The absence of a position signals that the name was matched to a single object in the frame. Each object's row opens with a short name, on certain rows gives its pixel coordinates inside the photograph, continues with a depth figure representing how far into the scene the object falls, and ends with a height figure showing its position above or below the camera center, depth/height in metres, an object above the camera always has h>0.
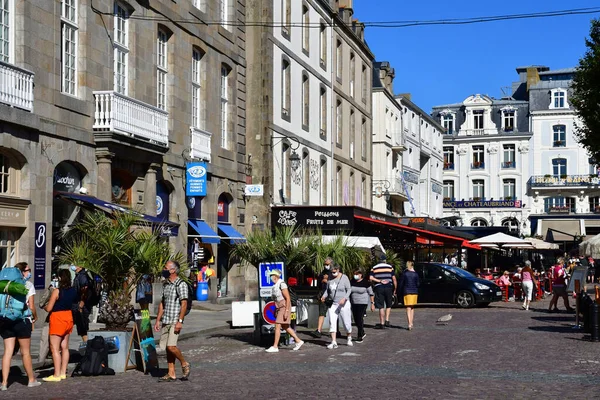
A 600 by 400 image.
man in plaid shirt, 13.38 -0.62
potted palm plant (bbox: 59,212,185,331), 14.83 +0.11
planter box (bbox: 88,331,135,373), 14.22 -1.24
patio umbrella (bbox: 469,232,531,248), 40.72 +1.00
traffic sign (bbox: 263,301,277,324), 18.33 -0.84
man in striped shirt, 23.14 -0.51
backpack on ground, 13.86 -1.29
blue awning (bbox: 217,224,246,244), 32.62 +1.11
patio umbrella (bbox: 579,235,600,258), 27.91 +0.49
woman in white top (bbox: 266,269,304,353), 17.39 -0.72
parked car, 31.52 -0.68
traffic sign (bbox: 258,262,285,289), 19.17 -0.12
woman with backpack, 12.39 -0.89
